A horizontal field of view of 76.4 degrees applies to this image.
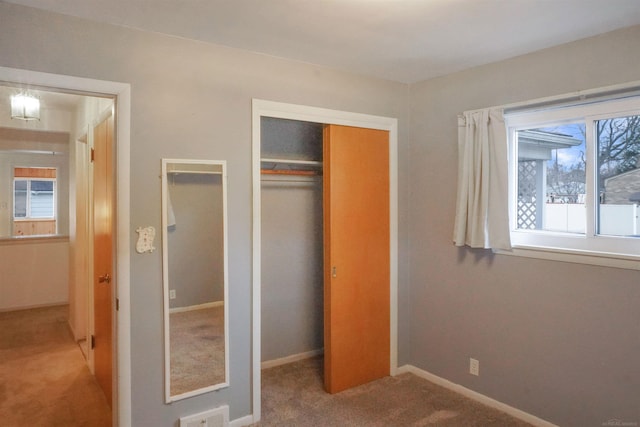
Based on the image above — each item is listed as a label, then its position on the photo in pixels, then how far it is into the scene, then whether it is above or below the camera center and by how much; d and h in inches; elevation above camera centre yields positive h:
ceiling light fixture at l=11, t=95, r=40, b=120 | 128.2 +32.8
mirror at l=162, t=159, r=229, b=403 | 91.2 -15.9
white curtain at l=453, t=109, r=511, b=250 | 104.7 +7.1
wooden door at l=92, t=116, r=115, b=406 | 112.0 -12.5
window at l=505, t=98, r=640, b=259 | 89.8 +7.5
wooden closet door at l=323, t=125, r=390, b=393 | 117.6 -14.3
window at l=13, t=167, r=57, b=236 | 248.7 +7.6
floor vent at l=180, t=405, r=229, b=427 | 92.4 -48.7
